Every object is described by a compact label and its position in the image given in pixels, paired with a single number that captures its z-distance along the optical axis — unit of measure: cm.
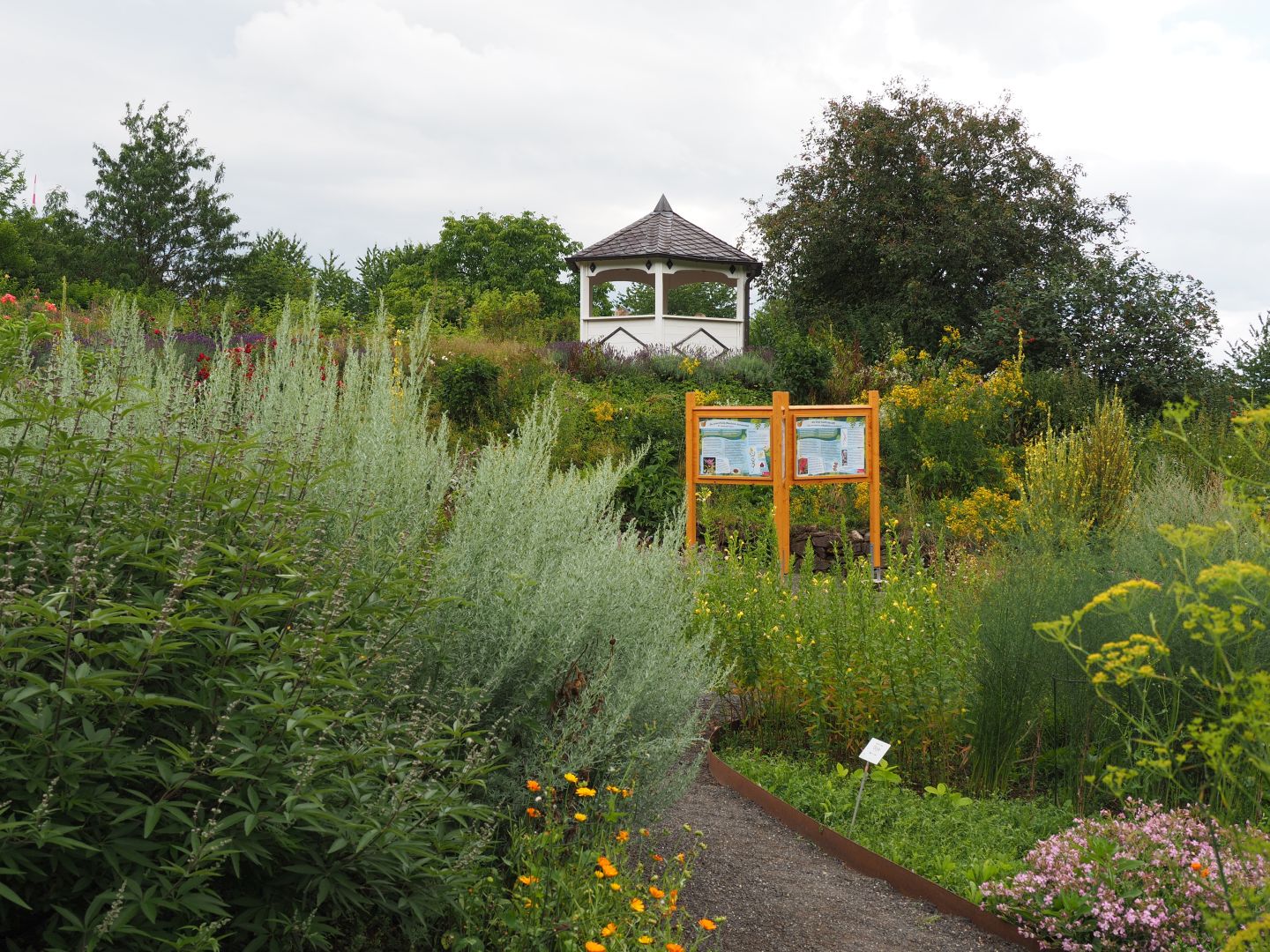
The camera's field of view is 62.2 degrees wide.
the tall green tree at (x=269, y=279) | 3950
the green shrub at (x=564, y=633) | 329
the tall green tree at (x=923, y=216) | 2111
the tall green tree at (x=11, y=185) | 3850
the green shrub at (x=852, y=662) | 473
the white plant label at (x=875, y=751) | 403
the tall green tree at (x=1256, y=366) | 1292
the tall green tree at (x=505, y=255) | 4456
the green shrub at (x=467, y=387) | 1340
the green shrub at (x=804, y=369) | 1625
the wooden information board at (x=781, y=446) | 884
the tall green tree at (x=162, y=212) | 4197
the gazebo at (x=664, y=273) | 2025
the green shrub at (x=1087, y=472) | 899
